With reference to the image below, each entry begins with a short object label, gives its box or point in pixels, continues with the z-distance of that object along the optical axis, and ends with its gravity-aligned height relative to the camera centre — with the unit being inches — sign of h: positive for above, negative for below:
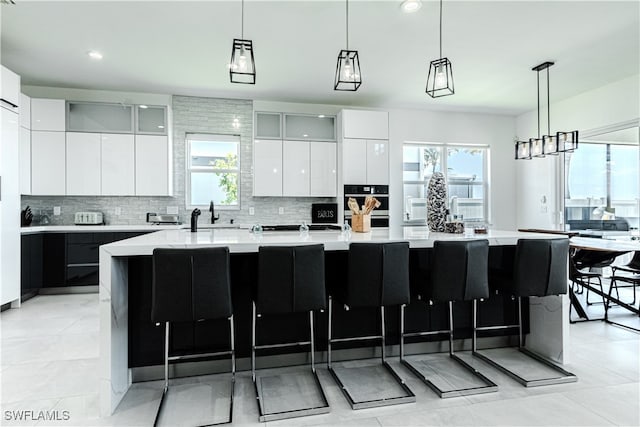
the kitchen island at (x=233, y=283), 80.9 -18.4
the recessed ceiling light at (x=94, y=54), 159.0 +70.0
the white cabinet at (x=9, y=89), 152.6 +53.1
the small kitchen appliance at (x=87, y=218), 204.8 -4.0
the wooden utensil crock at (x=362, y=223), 119.6 -4.0
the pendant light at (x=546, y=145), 166.2 +32.3
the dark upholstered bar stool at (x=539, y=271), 99.0 -16.6
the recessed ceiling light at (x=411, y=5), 119.3 +69.0
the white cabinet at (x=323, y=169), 229.6 +26.6
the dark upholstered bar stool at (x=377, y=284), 88.9 -18.2
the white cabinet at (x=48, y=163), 197.2 +26.5
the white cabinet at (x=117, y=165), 205.3 +26.4
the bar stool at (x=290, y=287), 83.7 -18.0
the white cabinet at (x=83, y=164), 201.2 +26.5
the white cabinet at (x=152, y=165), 208.7 +26.6
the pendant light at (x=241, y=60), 93.4 +39.4
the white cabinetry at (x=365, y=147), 222.7 +39.7
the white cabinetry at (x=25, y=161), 188.2 +26.5
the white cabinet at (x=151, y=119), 210.4 +53.9
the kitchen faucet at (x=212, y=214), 210.1 -2.1
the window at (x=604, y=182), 210.5 +18.0
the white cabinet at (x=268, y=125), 224.2 +53.6
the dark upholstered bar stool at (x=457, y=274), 93.8 -16.4
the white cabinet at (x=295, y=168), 225.3 +26.9
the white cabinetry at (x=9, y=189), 153.0 +9.6
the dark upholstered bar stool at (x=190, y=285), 77.7 -16.2
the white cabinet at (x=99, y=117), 203.0 +53.8
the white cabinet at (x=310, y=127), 229.0 +54.0
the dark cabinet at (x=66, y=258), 185.6 -24.7
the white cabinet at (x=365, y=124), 222.7 +54.3
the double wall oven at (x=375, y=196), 222.2 +8.8
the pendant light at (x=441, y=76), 103.4 +39.2
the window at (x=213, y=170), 225.8 +26.1
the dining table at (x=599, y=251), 140.0 -16.8
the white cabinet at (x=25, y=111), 187.5 +52.6
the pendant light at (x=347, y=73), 100.8 +38.9
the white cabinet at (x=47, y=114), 195.6 +52.8
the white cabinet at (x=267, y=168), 221.8 +26.7
